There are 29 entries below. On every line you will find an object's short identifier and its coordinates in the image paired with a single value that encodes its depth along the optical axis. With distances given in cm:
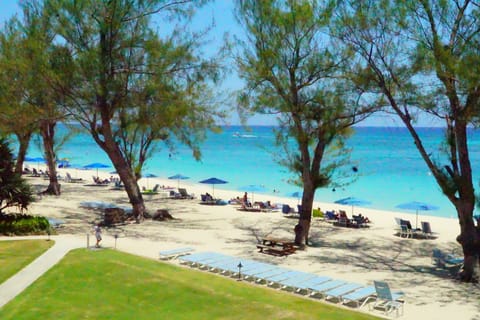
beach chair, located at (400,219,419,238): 2266
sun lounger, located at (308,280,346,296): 1271
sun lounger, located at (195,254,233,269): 1526
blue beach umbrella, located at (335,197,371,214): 2810
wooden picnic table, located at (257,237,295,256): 1805
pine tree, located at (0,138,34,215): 1941
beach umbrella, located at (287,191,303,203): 3251
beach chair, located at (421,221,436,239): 2269
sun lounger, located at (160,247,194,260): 1647
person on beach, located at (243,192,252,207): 3080
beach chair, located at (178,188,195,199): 3516
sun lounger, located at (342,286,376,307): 1220
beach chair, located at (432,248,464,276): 1647
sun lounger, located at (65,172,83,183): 4441
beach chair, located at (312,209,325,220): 2839
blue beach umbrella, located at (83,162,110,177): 4466
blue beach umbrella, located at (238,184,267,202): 3540
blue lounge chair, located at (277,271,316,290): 1330
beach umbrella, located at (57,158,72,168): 6352
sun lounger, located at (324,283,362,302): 1239
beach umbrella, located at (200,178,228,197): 3491
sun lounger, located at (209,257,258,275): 1461
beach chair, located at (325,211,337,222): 2685
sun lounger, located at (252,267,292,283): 1384
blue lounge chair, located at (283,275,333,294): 1301
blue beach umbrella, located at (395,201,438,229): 2518
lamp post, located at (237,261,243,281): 1400
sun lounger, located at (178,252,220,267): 1555
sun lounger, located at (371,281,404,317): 1179
